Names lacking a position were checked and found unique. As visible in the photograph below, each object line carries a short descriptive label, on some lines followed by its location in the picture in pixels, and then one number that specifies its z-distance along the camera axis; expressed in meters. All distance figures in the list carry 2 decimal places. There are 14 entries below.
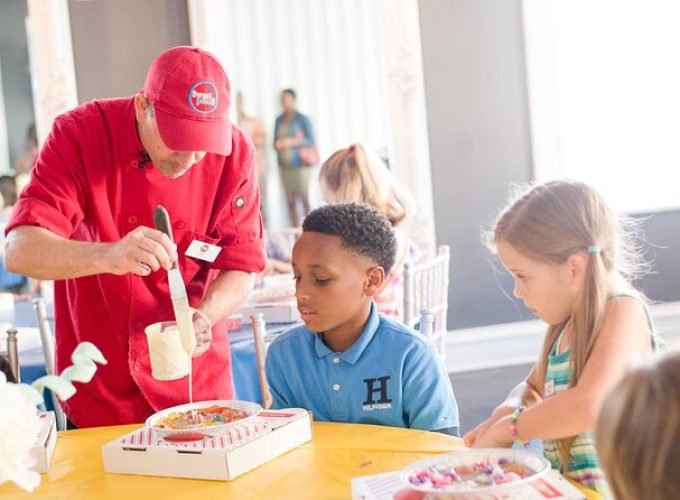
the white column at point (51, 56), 4.79
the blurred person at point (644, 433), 0.84
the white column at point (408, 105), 5.12
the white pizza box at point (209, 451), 1.47
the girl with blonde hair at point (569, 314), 1.48
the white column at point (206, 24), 4.89
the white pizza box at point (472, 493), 1.20
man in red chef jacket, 1.92
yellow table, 1.43
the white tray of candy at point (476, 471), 1.24
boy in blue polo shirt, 1.88
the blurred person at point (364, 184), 3.56
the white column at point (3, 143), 4.95
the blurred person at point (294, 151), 5.15
